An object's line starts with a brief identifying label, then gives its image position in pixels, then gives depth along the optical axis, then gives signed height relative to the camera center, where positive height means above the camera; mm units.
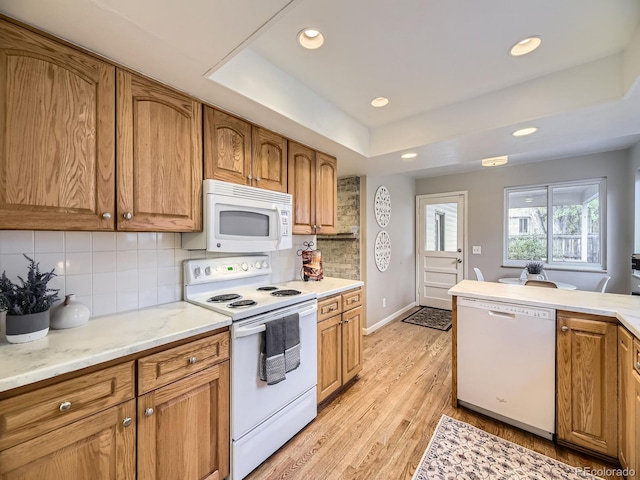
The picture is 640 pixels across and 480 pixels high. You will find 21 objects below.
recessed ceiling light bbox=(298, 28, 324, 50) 1471 +1163
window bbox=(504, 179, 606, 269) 3791 +225
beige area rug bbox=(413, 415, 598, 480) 1512 -1364
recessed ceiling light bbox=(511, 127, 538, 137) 2049 +855
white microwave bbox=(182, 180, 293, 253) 1688 +137
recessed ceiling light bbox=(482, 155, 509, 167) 3045 +917
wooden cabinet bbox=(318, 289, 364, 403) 2076 -879
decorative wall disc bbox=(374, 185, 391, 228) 3947 +507
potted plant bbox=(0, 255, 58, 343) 1083 -290
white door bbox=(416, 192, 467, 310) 4812 -127
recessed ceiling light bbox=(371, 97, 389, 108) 2160 +1150
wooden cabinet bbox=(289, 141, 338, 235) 2361 +475
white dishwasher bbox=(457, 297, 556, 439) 1726 -872
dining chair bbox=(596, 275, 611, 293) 3204 -570
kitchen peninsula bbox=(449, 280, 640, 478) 1403 -763
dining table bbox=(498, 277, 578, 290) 3357 -613
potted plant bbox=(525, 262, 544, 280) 3572 -428
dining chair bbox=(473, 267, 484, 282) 4048 -565
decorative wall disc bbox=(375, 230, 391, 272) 3965 -181
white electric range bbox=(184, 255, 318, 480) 1471 -715
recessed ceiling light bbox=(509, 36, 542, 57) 1523 +1153
